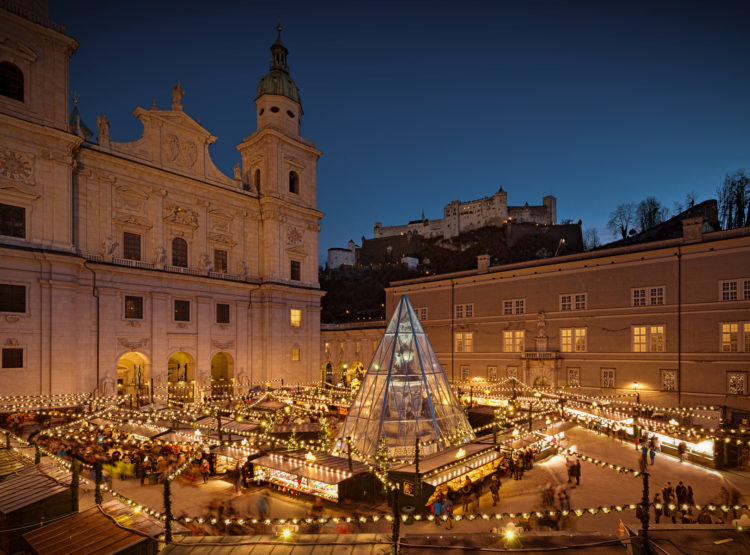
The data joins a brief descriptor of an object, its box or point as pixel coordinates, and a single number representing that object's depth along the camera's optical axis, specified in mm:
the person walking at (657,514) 14025
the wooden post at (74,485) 10648
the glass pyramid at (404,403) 18328
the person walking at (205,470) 18609
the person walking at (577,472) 17812
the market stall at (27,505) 10438
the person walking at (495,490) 16048
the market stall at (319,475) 15125
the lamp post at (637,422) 22109
